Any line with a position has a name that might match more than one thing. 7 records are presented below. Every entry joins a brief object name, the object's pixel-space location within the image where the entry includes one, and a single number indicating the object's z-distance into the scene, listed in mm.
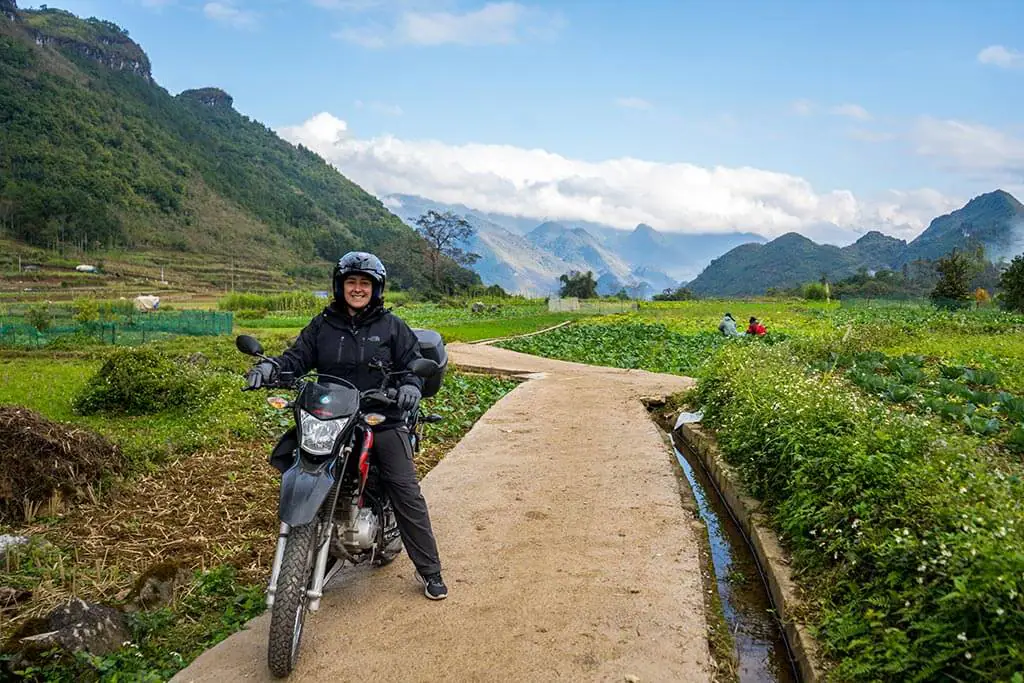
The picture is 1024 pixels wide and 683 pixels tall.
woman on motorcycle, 3951
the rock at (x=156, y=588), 3801
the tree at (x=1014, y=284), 29469
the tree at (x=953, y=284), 38094
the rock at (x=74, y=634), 3183
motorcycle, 3199
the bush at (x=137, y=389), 8875
